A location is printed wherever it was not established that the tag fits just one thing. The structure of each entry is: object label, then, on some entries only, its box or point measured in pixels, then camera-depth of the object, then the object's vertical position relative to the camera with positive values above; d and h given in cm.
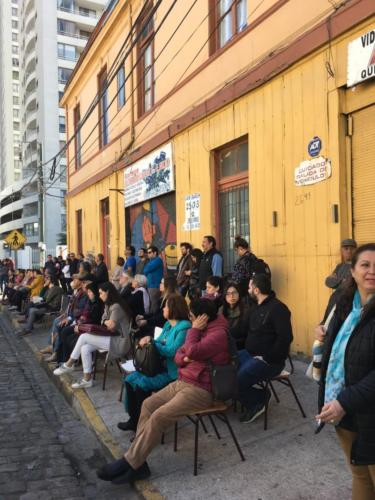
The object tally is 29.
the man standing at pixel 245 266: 661 -34
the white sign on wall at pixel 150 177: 1092 +179
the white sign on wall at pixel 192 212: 953 +67
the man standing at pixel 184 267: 826 -42
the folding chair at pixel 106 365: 599 -160
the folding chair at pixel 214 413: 363 -139
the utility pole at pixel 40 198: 2206 +241
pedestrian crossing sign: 2450 +41
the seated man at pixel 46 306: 1062 -138
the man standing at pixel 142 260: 1015 -34
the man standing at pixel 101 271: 1168 -67
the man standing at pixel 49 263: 1566 -57
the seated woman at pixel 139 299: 750 -89
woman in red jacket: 358 -123
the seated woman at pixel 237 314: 524 -83
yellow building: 589 +184
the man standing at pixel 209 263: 752 -32
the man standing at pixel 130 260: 1147 -37
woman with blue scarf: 219 -67
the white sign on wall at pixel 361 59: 531 +214
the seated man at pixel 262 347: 434 -102
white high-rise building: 5069 +1924
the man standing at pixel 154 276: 909 -62
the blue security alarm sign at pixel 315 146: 620 +128
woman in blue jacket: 438 -125
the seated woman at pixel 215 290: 588 -60
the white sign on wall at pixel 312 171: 608 +95
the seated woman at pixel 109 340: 609 -124
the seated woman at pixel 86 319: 680 -108
